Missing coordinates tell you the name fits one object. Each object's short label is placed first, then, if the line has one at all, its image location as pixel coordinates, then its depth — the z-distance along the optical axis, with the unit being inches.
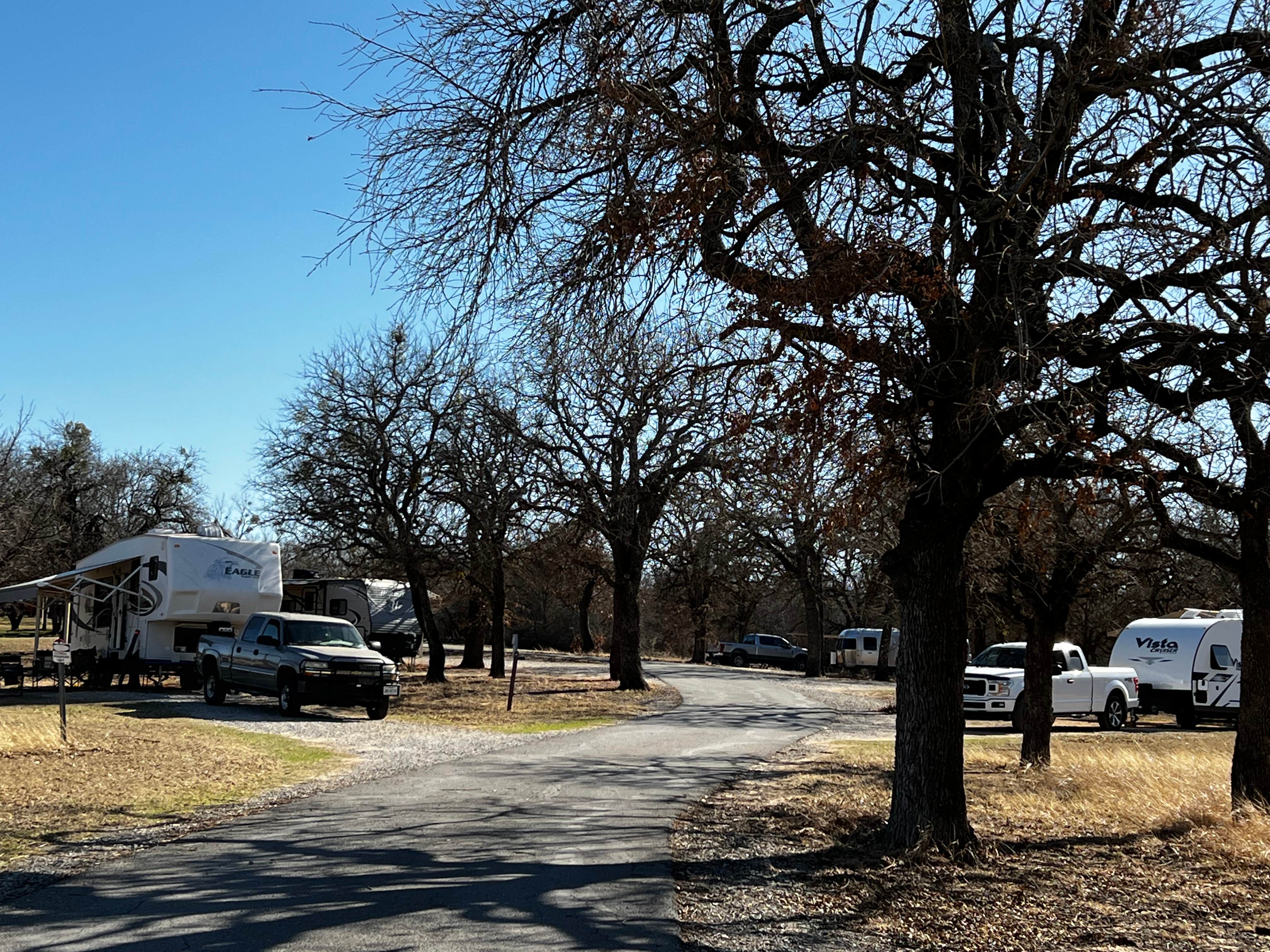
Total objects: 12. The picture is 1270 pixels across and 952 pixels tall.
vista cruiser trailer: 1077.1
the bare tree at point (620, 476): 998.4
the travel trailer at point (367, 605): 1269.7
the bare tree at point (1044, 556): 423.8
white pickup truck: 1005.8
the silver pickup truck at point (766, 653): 2393.0
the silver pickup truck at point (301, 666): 828.6
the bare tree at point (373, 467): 1182.3
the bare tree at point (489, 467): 1174.3
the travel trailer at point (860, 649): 2128.4
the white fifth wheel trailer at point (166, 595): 970.1
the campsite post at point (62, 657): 581.3
